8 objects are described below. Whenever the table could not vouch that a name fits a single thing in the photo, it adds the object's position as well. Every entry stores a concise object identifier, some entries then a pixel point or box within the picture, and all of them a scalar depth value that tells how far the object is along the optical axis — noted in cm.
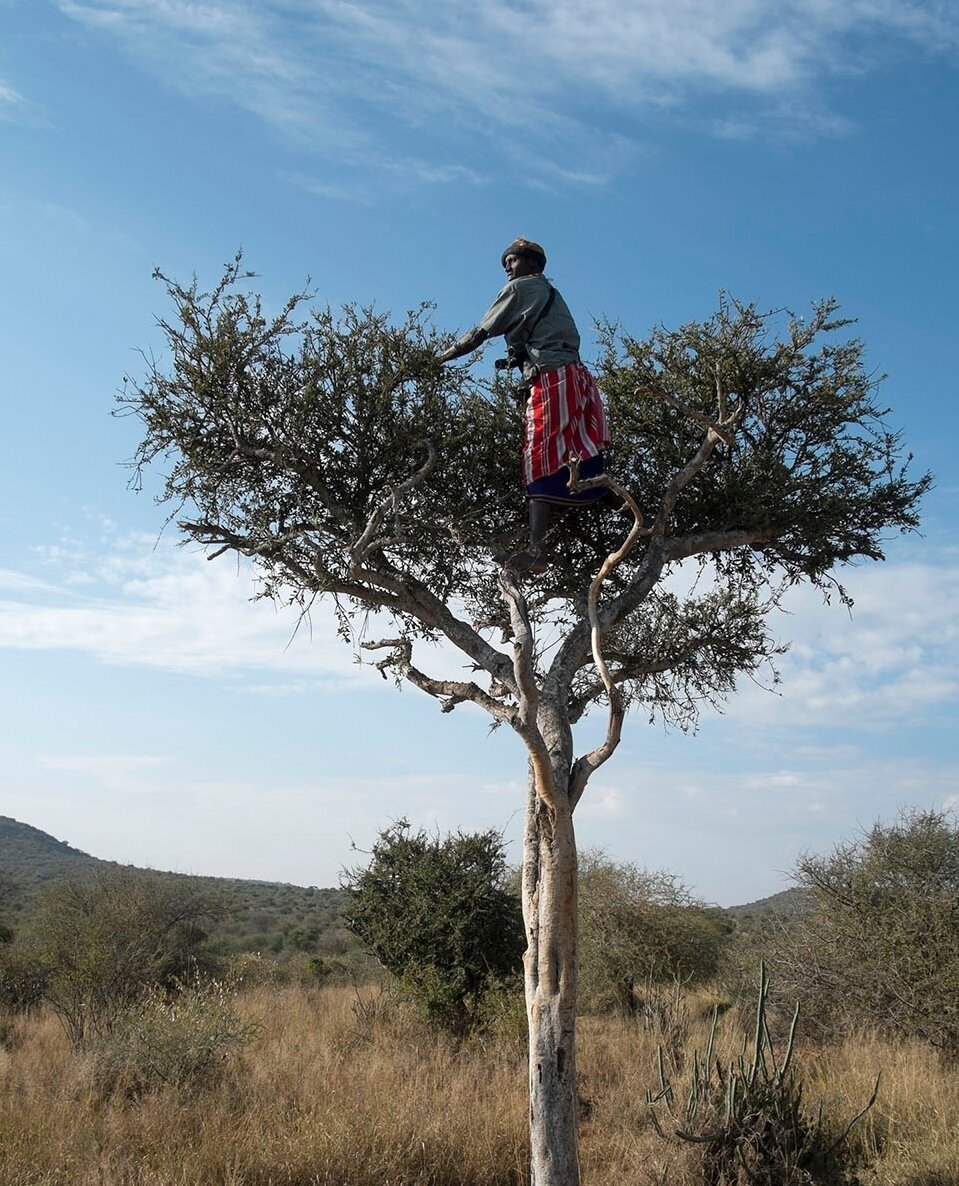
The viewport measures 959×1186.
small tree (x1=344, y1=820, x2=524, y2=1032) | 1355
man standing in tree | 621
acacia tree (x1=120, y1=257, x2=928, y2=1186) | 684
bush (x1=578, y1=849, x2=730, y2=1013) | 1836
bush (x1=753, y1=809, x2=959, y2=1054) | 1208
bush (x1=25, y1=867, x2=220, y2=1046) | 1391
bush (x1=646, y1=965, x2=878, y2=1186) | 666
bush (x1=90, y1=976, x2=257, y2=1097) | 915
